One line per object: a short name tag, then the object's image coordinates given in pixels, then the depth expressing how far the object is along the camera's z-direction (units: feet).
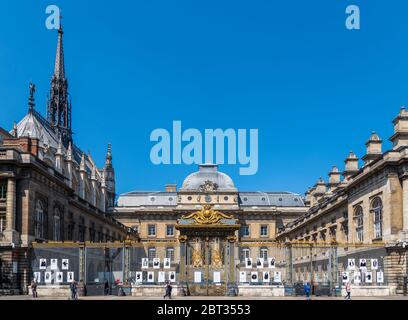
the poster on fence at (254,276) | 148.35
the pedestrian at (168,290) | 130.52
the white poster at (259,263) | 148.15
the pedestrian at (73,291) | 136.05
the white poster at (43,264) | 151.55
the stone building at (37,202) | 162.71
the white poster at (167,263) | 155.90
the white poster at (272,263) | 147.33
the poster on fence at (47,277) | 152.66
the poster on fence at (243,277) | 147.54
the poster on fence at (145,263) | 148.66
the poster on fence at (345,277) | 142.42
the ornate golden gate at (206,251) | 145.48
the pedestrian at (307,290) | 135.49
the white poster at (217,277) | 146.28
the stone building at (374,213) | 158.40
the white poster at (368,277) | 151.43
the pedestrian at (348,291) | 131.87
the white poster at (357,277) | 149.18
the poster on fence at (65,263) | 148.25
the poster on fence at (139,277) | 147.64
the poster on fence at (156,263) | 146.41
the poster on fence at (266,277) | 147.82
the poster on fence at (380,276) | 150.82
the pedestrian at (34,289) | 139.44
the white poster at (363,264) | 149.89
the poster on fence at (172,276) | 155.22
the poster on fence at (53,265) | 148.88
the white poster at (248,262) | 151.12
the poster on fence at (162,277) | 152.17
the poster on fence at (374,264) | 148.77
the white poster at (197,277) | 146.61
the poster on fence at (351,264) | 146.03
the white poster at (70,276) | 145.89
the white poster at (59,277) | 150.10
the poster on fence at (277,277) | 145.89
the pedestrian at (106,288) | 158.92
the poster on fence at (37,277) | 150.94
